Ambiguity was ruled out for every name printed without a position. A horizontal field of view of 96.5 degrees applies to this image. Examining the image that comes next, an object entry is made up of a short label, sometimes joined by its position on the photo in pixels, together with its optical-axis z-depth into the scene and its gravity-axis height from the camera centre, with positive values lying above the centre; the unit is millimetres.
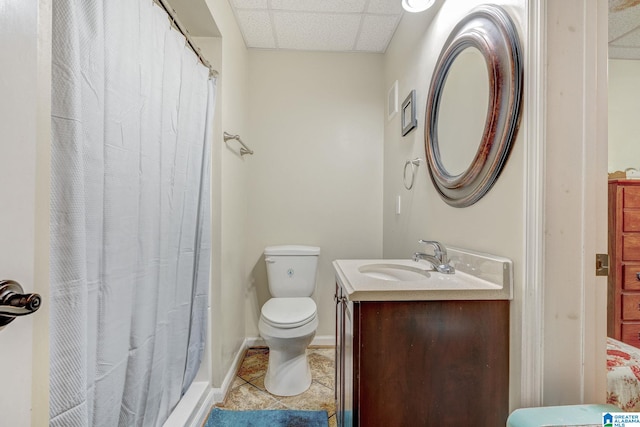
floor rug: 1486 -1093
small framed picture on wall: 1658 +611
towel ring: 1620 +264
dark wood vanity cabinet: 882 -468
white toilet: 1648 -728
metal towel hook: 1705 +468
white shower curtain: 644 +3
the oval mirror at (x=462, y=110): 1077 +430
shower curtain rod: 1062 +775
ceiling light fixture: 1396 +1033
